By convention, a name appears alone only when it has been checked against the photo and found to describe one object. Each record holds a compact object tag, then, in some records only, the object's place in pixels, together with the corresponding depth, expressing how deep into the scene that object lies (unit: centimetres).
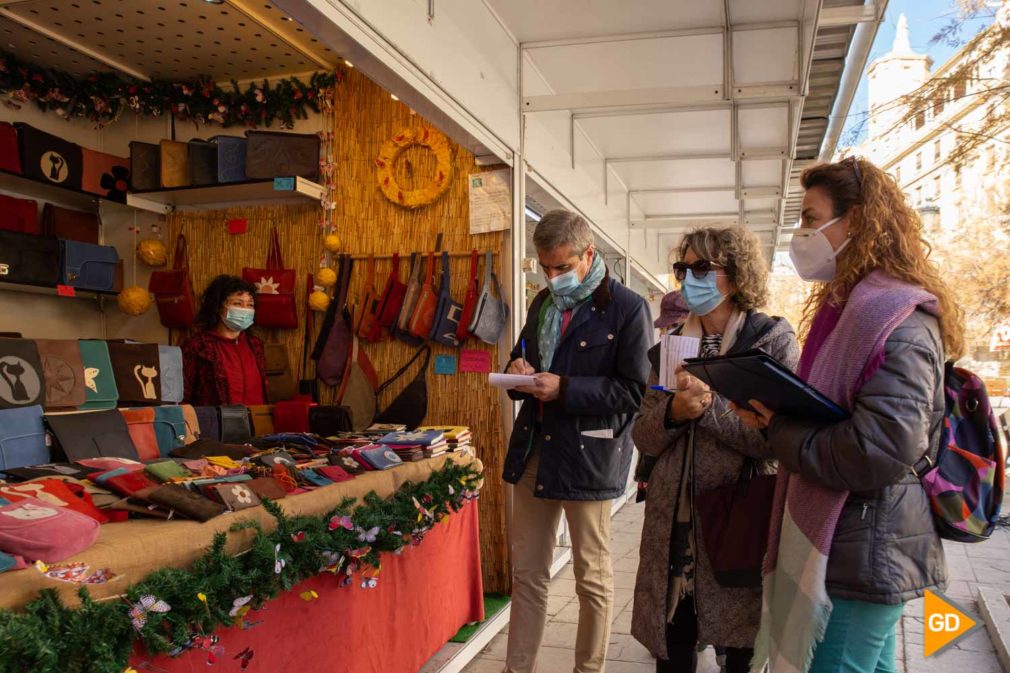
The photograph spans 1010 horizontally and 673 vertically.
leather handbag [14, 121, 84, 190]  394
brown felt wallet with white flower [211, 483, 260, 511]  202
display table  164
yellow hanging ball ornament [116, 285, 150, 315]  432
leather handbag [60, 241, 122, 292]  410
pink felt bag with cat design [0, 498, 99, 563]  146
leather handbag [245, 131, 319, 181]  416
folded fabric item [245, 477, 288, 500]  218
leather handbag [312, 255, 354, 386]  421
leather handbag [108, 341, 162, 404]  300
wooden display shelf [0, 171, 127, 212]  399
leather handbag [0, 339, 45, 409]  242
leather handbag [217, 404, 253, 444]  326
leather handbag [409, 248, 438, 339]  408
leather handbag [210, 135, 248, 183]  421
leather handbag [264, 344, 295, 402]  422
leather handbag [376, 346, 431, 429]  398
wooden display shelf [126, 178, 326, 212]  415
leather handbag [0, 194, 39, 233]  394
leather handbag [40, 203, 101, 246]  426
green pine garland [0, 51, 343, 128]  432
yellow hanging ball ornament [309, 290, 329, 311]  421
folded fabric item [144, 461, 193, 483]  209
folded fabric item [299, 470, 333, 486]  247
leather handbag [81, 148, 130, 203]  434
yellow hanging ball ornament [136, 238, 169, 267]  451
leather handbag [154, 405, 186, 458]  285
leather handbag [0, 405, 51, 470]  225
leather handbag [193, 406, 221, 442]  319
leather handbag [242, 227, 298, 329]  422
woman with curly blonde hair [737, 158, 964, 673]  141
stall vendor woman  382
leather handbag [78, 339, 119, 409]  281
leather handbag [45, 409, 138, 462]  241
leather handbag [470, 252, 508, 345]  402
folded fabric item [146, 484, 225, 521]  189
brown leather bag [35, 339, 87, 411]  262
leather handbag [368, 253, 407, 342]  414
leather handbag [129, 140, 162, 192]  443
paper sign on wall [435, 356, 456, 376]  420
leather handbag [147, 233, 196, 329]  437
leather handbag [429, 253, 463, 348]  406
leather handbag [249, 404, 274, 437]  377
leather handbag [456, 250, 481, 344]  409
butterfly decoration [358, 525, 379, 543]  238
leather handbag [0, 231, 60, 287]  376
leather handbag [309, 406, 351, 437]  369
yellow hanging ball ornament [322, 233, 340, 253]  425
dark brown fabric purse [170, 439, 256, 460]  270
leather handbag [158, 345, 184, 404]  317
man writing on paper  267
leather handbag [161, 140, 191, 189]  433
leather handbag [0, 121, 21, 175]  381
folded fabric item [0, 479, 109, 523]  176
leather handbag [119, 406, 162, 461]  273
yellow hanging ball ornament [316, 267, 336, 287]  421
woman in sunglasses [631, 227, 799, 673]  211
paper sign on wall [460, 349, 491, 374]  416
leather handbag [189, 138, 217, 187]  429
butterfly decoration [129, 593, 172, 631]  150
